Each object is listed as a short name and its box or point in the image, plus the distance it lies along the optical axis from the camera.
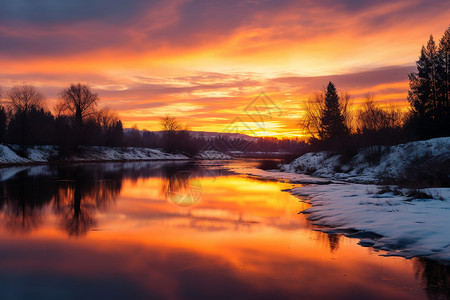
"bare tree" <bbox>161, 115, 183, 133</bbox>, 127.39
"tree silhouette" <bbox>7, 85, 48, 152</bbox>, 59.03
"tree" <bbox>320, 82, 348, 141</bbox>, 53.03
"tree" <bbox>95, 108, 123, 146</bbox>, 96.50
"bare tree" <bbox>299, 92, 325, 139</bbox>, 57.91
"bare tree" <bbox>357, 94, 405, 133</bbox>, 43.47
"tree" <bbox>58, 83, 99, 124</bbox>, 75.62
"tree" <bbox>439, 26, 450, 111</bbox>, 40.47
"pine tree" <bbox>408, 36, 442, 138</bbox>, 38.51
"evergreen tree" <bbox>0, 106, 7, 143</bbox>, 64.98
